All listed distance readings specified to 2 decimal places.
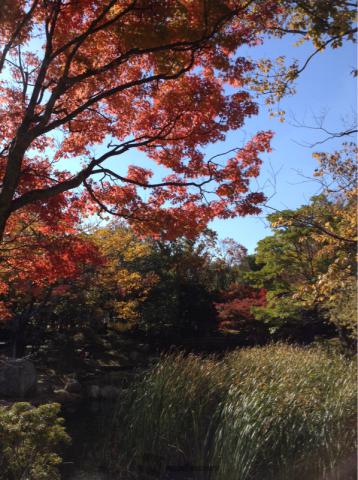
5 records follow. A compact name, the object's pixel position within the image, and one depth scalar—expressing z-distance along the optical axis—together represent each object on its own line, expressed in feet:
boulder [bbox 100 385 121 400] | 41.30
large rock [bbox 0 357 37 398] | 37.11
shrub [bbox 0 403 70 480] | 15.31
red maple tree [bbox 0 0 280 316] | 17.06
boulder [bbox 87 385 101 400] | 41.50
